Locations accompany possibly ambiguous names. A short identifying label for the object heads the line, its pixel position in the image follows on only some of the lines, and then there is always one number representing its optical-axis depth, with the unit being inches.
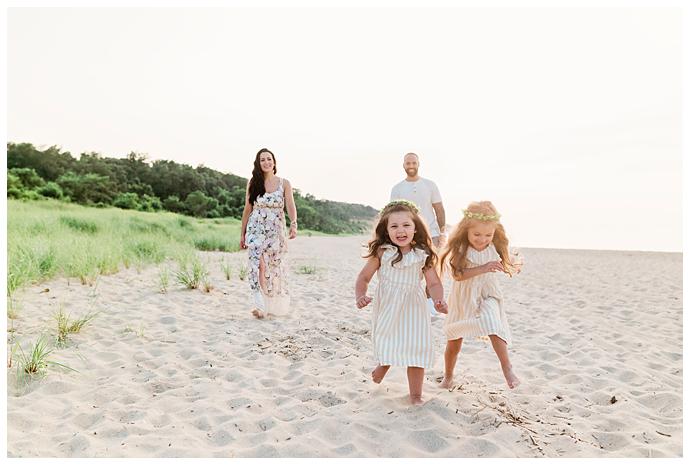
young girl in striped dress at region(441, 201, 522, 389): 169.8
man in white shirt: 279.1
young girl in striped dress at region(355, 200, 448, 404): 159.8
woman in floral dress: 282.8
